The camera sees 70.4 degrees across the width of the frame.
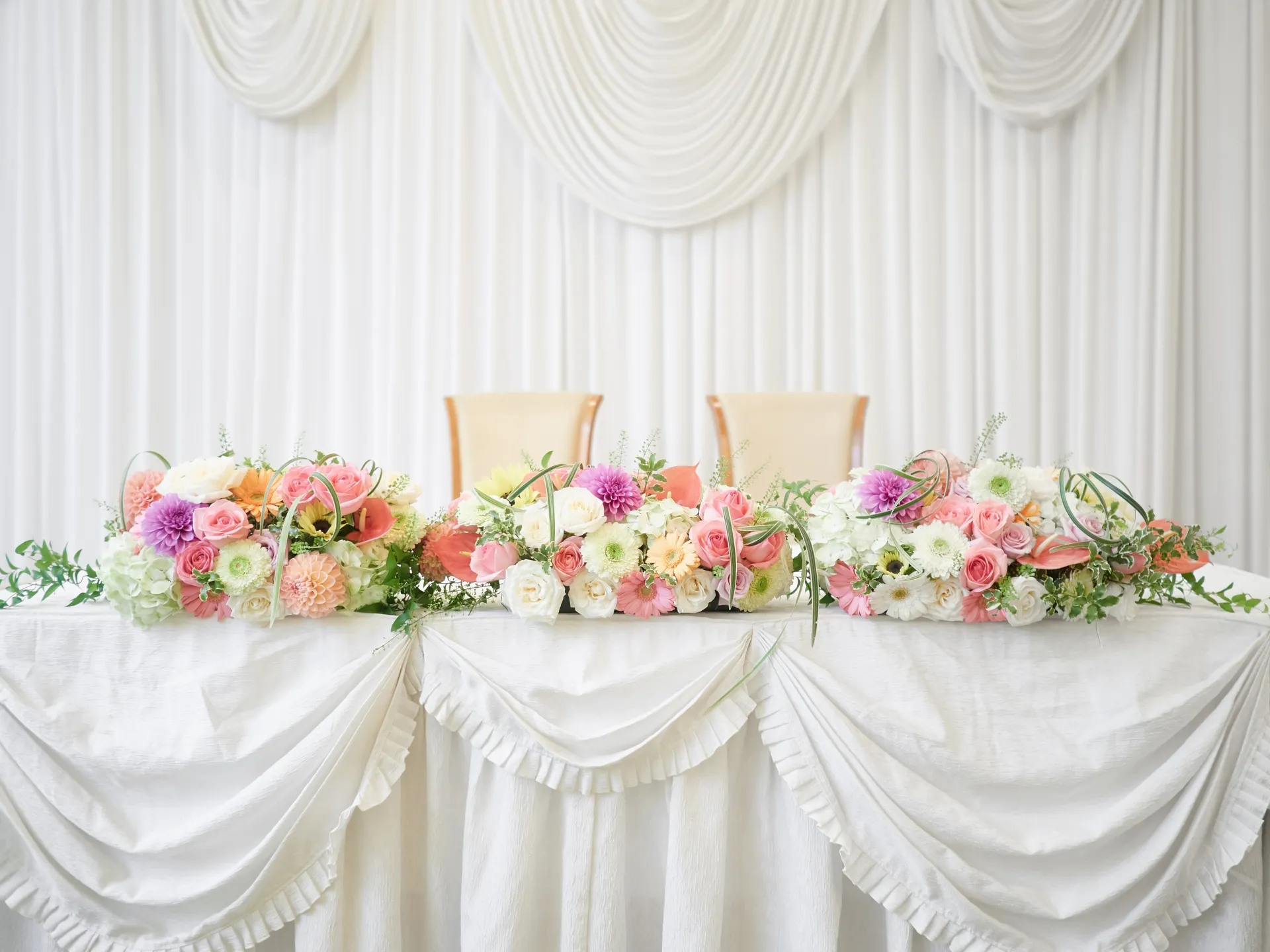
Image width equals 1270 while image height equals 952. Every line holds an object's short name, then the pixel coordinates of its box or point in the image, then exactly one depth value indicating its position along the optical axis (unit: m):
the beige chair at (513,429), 2.65
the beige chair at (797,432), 2.67
